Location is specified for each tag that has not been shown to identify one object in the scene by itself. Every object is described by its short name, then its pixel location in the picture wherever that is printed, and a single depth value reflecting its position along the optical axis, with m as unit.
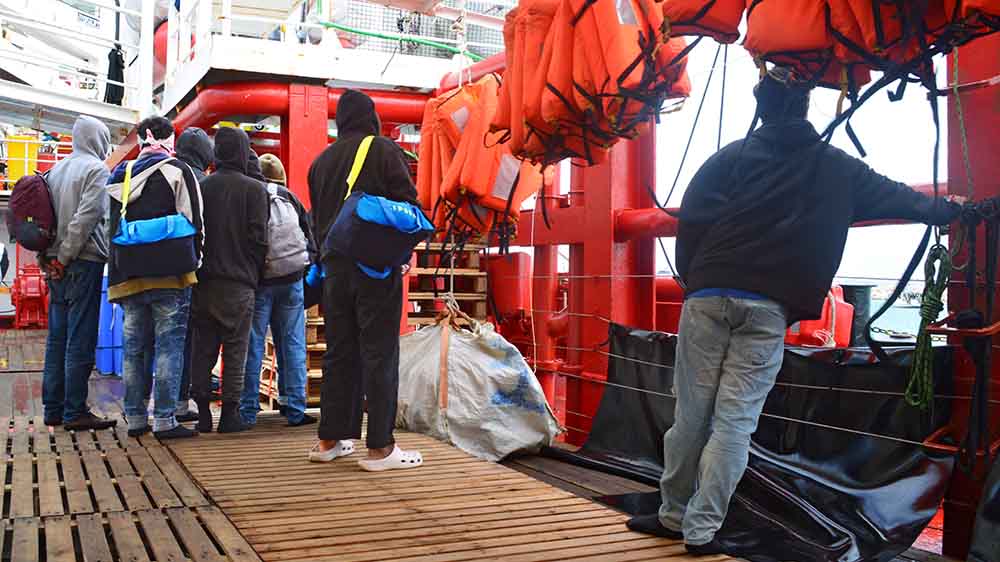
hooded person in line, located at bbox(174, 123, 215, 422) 4.92
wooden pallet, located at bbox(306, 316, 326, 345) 6.53
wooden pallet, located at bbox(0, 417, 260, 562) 2.75
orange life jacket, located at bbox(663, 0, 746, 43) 2.81
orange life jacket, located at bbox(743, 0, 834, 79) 2.54
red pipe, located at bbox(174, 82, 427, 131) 8.70
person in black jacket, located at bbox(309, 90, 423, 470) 3.99
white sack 4.77
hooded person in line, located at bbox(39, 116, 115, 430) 4.79
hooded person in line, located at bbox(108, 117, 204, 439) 4.46
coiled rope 2.99
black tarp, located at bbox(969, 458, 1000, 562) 2.67
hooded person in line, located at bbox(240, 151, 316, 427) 5.14
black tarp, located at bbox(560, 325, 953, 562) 3.11
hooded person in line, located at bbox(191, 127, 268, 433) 4.77
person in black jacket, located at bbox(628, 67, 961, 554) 2.81
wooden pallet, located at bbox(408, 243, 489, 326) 7.28
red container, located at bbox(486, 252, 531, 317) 7.25
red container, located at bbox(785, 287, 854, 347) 5.23
